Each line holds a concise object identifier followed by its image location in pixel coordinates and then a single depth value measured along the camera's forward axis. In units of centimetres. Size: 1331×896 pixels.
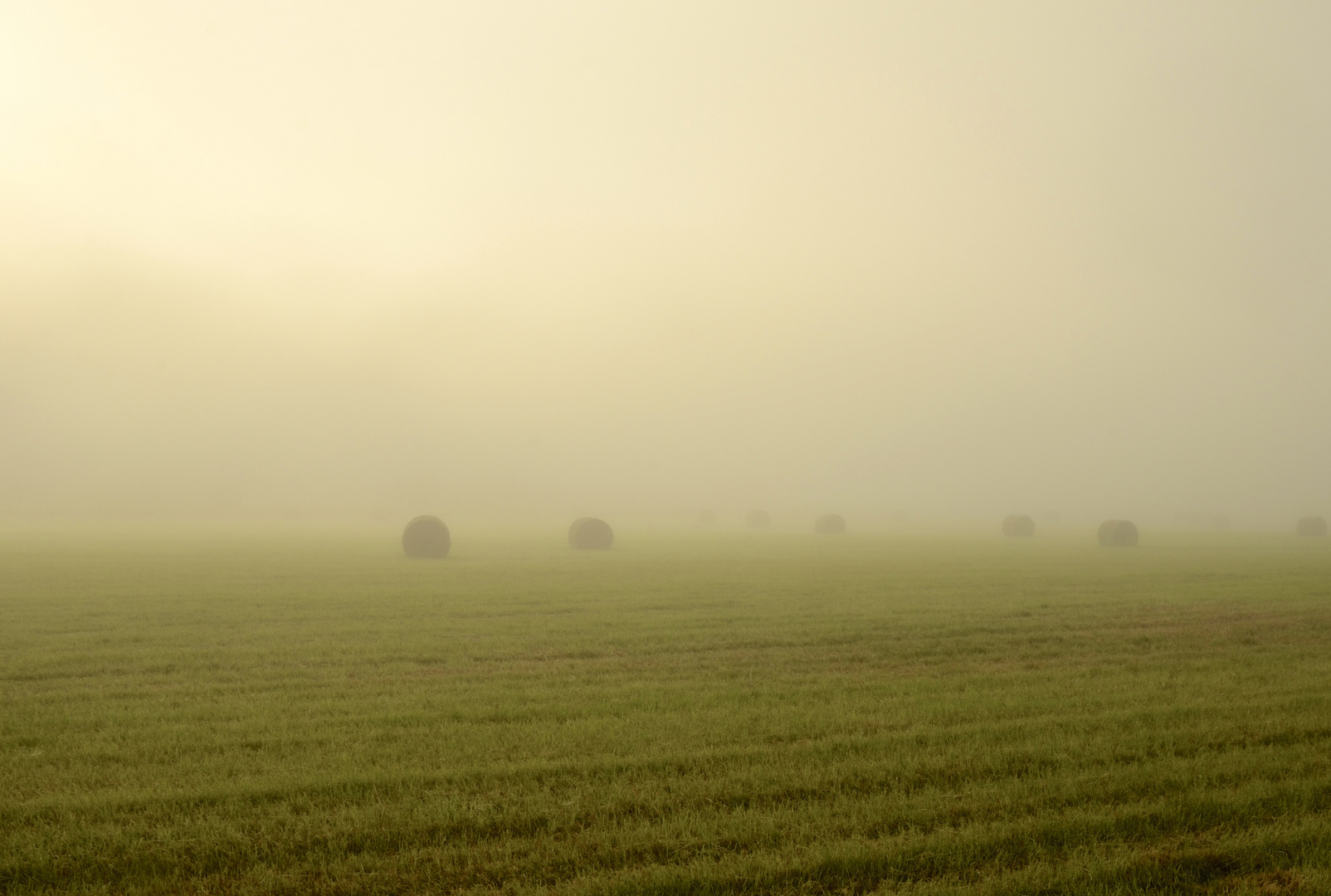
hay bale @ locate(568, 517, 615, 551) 3838
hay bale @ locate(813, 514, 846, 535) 5795
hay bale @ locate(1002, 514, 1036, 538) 5288
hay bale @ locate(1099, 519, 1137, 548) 4078
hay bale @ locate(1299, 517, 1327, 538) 5422
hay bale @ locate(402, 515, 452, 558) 3206
